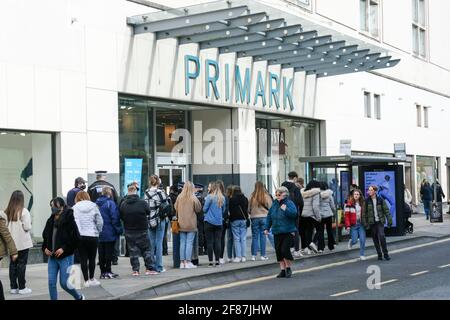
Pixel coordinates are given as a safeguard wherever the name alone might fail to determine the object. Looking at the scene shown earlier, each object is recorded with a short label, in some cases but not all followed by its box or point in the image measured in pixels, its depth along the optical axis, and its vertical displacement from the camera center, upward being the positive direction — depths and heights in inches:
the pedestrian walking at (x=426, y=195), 1301.9 -28.5
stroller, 923.2 -52.9
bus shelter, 841.5 -2.4
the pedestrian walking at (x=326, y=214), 724.7 -31.2
